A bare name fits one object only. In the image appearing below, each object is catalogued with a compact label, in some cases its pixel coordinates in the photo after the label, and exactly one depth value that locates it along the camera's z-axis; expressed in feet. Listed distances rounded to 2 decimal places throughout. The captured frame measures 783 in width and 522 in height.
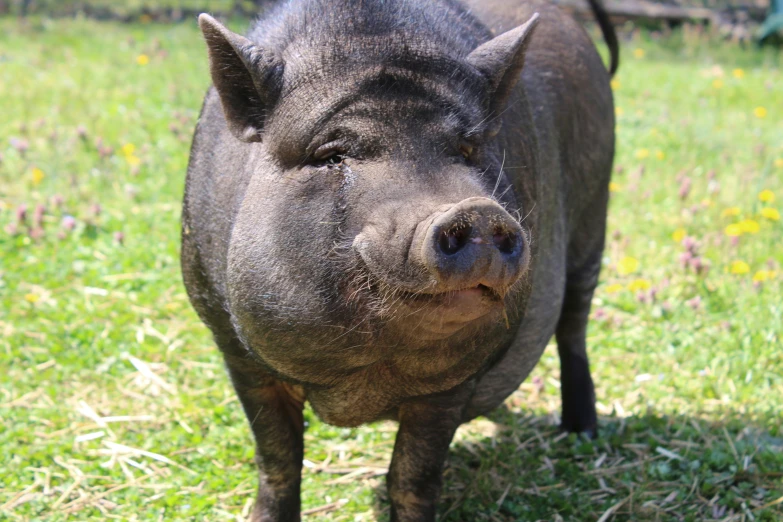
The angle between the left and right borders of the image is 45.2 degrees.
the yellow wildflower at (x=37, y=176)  19.27
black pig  6.99
